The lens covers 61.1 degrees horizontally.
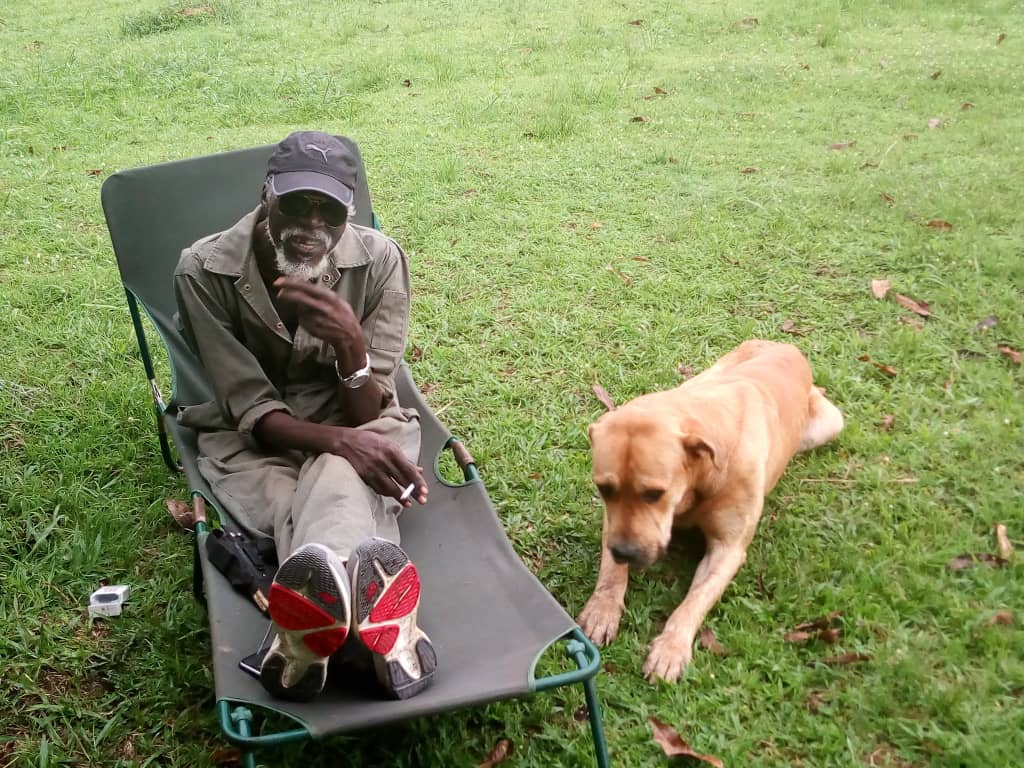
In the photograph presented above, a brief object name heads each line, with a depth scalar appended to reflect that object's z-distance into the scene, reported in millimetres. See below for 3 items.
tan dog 3068
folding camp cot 2402
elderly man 2949
